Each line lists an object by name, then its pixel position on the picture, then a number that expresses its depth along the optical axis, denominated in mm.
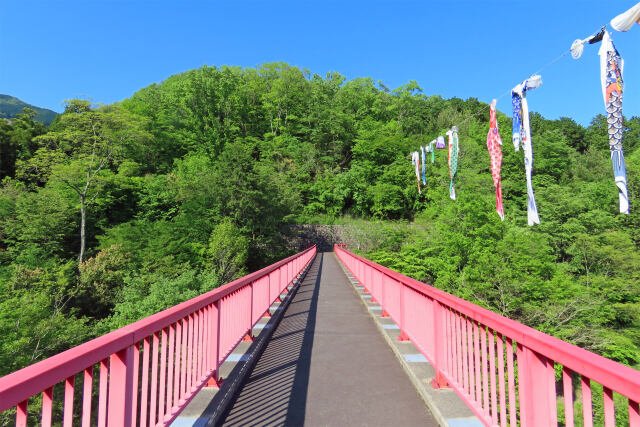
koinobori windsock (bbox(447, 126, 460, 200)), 11445
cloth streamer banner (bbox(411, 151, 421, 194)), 15238
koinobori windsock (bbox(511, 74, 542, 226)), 6801
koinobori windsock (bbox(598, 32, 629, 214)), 5309
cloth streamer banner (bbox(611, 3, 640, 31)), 4570
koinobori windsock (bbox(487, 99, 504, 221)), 8500
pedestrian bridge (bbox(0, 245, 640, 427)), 1406
